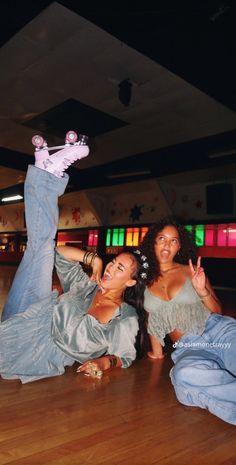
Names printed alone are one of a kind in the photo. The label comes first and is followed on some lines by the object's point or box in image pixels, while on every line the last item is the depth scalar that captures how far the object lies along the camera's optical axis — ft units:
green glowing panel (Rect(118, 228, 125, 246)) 40.81
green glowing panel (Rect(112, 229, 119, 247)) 41.60
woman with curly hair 5.66
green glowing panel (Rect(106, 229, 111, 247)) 42.47
